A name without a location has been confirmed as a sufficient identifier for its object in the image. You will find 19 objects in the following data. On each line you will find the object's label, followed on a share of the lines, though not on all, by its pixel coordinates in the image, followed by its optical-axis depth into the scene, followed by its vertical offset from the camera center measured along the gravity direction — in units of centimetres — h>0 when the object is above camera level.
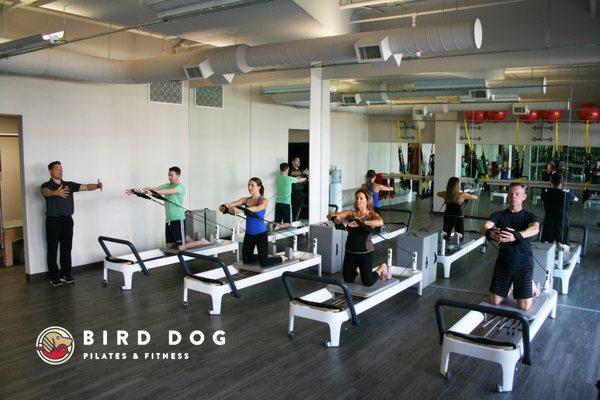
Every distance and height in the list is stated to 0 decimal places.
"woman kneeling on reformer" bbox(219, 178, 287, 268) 557 -82
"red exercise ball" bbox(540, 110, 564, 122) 534 +36
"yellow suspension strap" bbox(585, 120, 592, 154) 512 +12
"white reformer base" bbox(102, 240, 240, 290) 570 -128
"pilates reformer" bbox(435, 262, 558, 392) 339 -129
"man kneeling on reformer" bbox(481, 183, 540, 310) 402 -77
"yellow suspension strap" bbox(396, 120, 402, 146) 651 +19
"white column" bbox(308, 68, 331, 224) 722 +5
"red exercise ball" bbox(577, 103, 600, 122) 515 +37
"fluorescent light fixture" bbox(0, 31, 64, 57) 410 +86
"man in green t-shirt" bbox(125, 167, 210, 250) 650 -82
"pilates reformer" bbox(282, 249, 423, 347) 412 -127
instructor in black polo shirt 590 -82
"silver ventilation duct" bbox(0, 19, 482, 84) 444 +91
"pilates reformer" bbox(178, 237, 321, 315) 487 -127
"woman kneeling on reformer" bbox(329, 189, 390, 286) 466 -79
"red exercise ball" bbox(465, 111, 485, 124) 586 +37
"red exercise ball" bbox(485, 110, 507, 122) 574 +38
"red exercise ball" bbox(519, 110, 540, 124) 551 +34
